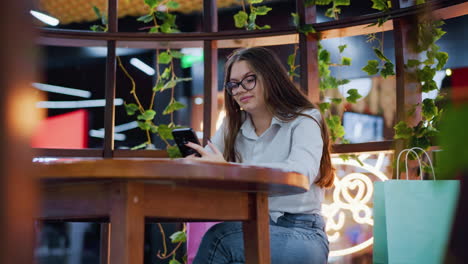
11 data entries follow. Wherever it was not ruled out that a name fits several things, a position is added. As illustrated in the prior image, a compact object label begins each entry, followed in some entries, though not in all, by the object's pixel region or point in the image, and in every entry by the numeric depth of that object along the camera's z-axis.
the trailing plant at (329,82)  2.45
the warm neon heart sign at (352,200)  2.40
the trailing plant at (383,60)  2.30
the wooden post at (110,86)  2.63
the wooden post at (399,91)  2.20
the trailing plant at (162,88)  2.68
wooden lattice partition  2.45
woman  1.52
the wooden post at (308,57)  2.50
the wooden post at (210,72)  2.63
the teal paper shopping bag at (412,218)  1.77
